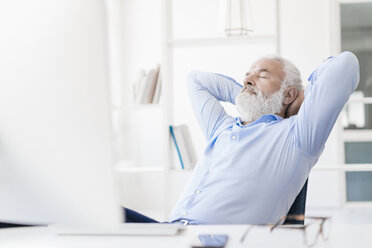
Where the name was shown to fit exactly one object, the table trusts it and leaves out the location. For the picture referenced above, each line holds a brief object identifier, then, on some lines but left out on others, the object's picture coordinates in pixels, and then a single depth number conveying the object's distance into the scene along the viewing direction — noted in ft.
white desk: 2.46
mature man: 5.18
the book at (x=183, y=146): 9.66
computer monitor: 1.62
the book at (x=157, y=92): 10.18
